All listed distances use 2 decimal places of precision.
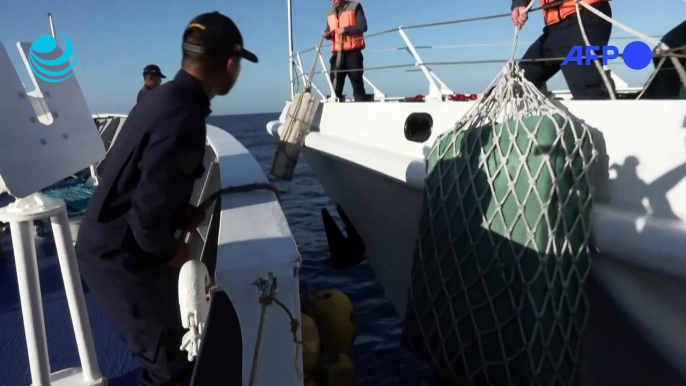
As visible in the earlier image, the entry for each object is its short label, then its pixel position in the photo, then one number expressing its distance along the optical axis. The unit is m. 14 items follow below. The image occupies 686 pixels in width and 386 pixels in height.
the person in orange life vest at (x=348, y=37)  5.13
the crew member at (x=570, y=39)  2.69
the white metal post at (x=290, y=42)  5.96
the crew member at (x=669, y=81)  2.75
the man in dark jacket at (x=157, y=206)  1.52
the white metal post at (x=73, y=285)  1.87
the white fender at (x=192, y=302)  1.28
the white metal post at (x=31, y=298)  1.72
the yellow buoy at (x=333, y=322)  1.92
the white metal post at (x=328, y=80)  4.98
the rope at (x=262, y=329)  1.04
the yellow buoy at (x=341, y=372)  1.82
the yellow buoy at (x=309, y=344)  1.59
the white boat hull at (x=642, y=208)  1.91
